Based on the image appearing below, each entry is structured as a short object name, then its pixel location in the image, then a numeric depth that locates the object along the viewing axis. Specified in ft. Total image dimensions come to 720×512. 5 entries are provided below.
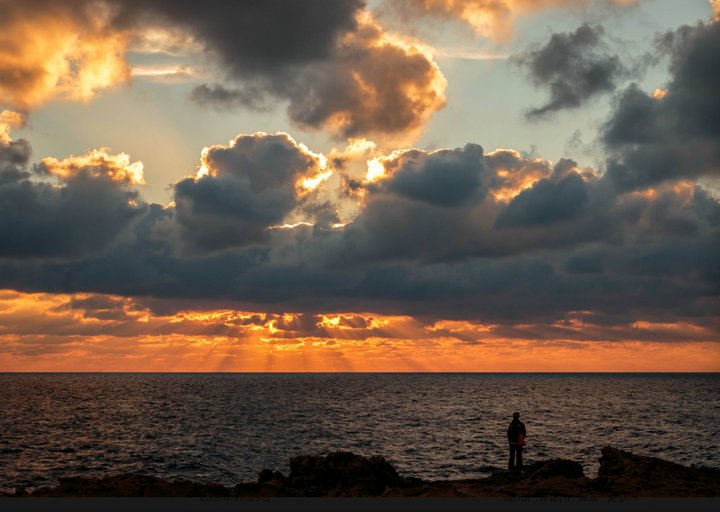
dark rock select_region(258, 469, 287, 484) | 81.82
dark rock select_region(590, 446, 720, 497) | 65.57
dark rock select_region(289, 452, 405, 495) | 76.83
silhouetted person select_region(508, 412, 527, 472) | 93.25
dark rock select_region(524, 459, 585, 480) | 82.28
